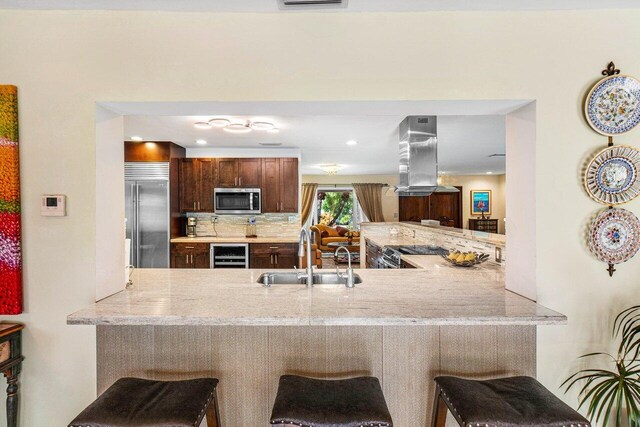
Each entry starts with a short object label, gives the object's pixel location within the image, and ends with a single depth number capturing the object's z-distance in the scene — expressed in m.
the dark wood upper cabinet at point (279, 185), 5.32
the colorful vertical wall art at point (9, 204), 1.68
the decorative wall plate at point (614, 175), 1.64
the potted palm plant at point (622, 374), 1.43
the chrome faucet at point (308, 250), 2.04
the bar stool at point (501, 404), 1.23
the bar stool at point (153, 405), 1.23
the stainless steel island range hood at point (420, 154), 3.56
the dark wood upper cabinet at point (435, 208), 9.49
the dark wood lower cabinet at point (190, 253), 5.00
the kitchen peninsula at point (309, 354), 1.74
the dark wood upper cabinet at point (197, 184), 5.28
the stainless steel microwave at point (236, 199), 5.24
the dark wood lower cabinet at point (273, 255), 5.05
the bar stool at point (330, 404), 1.24
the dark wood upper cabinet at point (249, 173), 5.29
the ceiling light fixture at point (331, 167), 7.03
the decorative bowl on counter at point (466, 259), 2.65
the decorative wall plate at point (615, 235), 1.66
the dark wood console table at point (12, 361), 1.64
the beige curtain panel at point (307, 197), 9.55
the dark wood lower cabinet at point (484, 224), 9.43
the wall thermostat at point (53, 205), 1.70
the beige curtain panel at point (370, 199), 9.52
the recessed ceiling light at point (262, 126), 3.74
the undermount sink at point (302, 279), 2.30
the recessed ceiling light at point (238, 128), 3.78
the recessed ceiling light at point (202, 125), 3.73
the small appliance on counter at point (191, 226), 5.48
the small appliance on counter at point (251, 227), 5.52
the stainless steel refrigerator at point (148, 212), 4.86
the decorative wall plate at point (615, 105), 1.64
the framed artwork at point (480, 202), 9.77
